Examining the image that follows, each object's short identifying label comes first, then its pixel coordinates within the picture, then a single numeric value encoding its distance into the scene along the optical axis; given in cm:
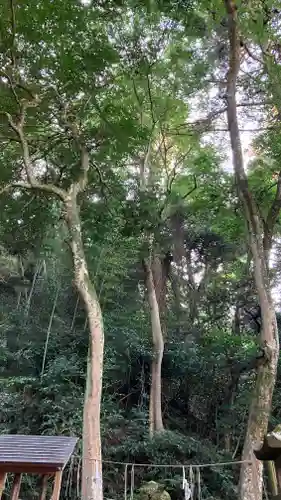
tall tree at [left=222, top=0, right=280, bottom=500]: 509
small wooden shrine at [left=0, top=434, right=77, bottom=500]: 352
